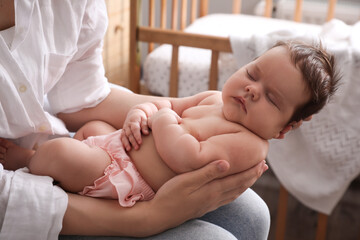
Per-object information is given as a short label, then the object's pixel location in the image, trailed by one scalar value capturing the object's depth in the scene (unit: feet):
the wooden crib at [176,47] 6.27
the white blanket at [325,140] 5.66
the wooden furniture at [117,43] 8.13
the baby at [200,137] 2.81
